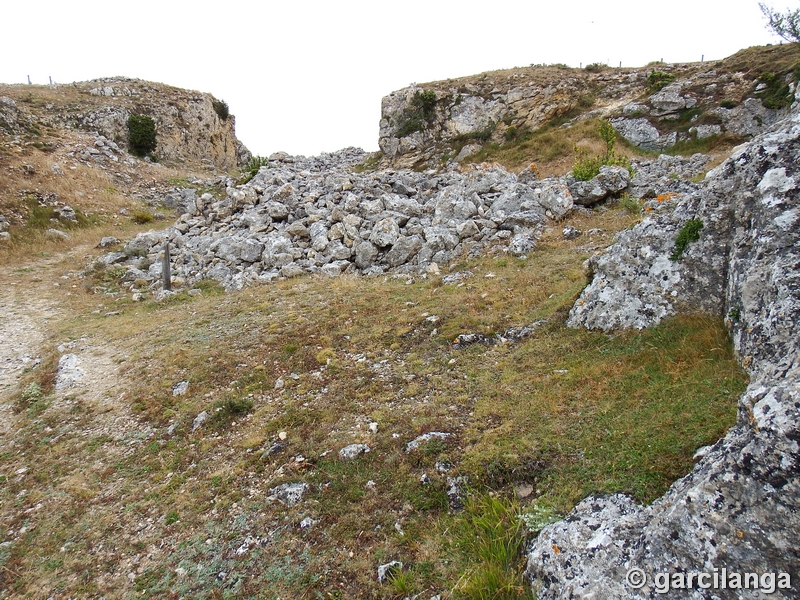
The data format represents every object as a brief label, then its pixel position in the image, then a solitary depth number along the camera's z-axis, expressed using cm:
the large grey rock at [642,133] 2695
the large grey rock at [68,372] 1047
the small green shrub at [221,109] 5059
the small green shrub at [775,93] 2487
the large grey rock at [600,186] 1731
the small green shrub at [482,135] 3400
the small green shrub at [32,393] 989
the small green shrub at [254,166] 2966
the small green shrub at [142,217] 2838
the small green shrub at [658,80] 3031
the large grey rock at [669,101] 2798
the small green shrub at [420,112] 3622
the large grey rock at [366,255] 1628
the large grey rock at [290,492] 581
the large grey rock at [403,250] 1595
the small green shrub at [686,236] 683
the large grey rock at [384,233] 1642
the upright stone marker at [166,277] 1736
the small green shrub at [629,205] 1613
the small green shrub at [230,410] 812
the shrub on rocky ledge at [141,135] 4006
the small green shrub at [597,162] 1845
